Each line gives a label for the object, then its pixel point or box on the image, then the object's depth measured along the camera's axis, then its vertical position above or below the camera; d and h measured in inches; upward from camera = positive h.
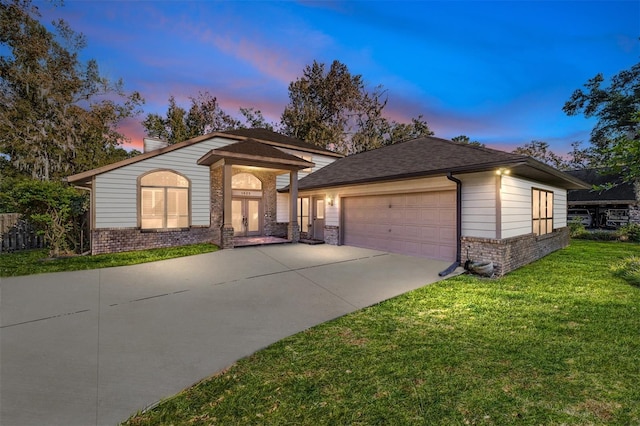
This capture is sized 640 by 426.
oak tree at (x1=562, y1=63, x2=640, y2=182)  772.0 +319.1
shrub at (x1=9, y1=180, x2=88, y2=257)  348.5 +7.0
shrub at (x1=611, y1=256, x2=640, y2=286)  256.9 -63.0
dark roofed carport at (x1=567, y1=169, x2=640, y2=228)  714.8 +17.8
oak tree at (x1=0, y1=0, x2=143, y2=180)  692.7 +312.5
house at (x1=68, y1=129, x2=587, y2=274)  305.0 +17.1
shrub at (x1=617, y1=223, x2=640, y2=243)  578.9 -50.3
